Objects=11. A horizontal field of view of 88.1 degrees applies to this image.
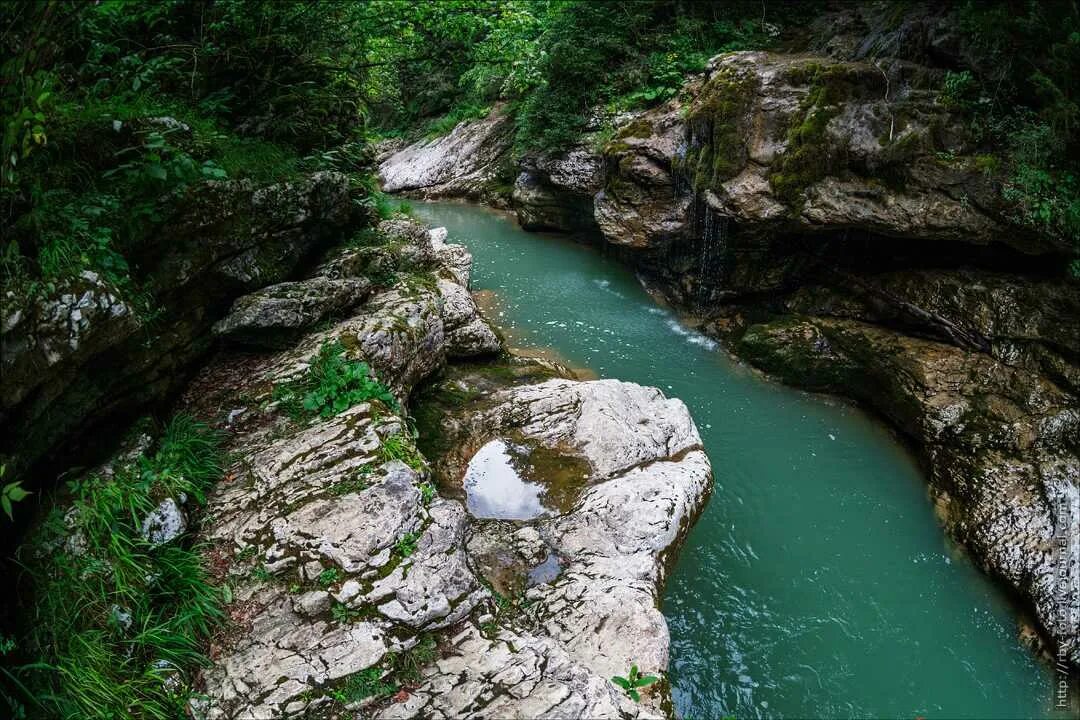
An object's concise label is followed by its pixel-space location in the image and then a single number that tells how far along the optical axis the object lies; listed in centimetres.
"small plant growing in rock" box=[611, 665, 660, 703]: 378
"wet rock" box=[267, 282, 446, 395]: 619
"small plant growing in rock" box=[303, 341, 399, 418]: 544
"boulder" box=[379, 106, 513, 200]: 2198
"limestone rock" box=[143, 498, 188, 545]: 402
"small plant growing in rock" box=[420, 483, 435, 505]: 464
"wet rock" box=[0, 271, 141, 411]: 337
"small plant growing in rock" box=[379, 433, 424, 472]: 489
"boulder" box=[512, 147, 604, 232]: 1567
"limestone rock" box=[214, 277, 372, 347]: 600
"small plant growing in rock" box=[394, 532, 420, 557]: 421
